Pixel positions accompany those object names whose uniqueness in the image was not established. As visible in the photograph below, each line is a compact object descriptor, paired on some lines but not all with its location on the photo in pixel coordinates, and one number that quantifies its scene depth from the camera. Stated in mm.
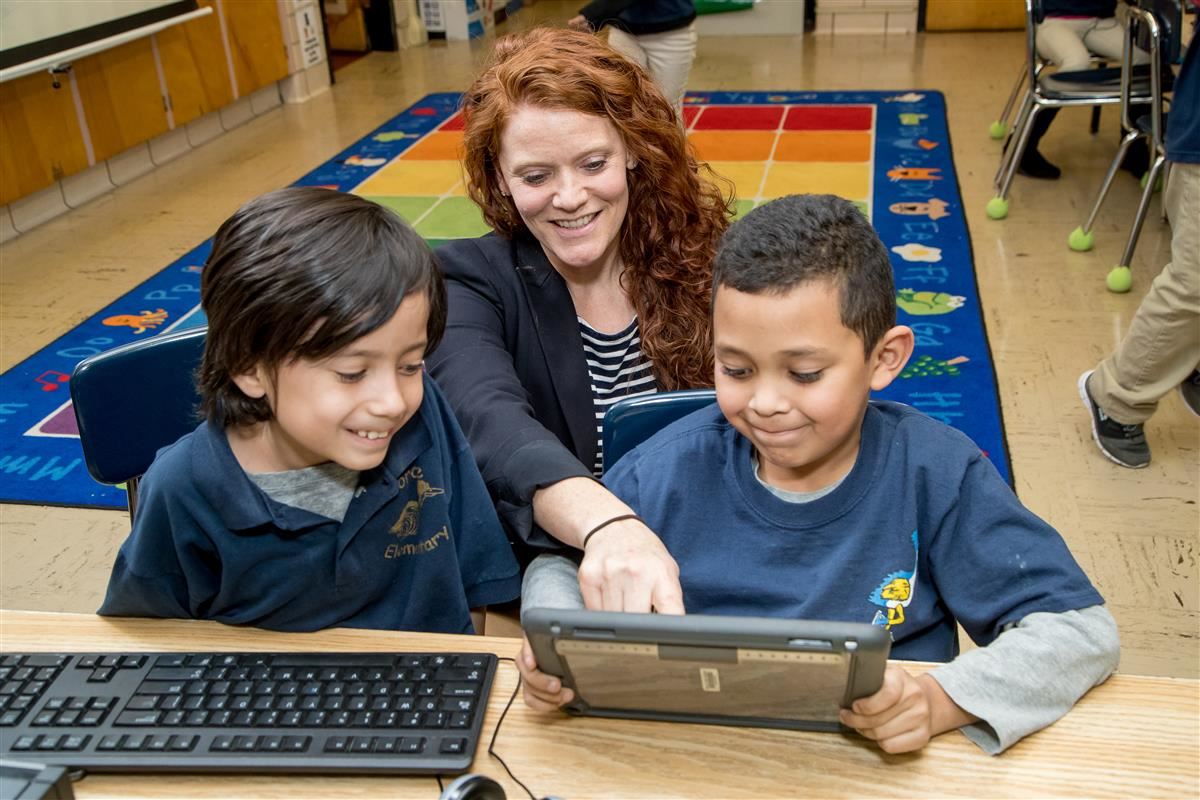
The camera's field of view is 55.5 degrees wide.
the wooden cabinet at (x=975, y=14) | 7281
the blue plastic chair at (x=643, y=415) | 1369
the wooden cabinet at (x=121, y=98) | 4867
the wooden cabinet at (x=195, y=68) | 5402
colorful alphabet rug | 3006
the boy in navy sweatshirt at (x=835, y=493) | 1065
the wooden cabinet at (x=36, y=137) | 4379
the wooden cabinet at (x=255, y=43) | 5883
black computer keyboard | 941
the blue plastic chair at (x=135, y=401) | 1509
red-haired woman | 1480
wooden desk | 893
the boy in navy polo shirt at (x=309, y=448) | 1090
